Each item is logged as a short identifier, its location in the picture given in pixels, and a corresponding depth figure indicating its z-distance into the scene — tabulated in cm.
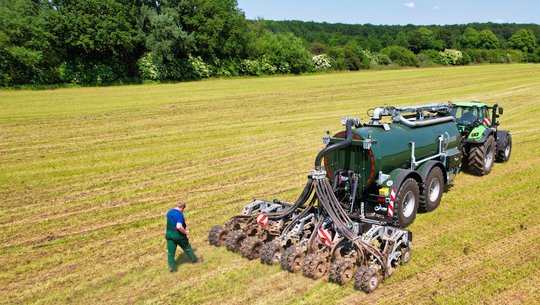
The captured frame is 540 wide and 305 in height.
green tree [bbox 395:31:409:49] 10875
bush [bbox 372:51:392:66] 7825
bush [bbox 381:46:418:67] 7956
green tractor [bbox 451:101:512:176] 1380
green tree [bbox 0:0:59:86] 4272
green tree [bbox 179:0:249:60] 5366
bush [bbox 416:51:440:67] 8033
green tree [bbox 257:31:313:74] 6362
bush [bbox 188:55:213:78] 5384
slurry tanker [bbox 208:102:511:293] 805
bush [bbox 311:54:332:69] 7006
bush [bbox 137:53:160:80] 5025
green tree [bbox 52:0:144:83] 4609
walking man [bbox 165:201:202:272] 832
